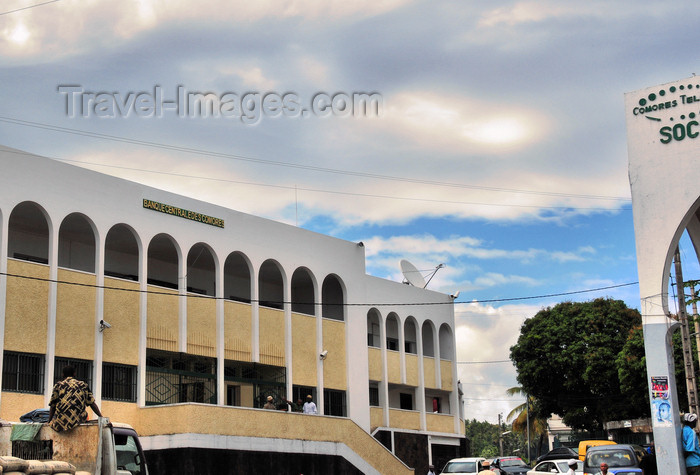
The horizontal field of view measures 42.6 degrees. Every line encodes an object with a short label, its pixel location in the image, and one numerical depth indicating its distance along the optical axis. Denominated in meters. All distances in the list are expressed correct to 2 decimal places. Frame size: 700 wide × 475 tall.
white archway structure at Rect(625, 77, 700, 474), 20.61
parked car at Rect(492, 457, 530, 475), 36.31
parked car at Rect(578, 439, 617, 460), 32.47
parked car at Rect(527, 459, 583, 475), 29.03
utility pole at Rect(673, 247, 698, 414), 31.36
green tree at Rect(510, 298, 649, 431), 50.56
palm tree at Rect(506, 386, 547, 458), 71.00
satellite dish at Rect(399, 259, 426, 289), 43.08
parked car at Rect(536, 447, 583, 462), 34.14
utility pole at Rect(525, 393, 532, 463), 62.03
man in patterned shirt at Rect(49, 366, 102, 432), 11.44
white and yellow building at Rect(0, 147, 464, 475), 26.19
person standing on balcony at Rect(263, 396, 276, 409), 30.12
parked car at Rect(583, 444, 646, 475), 24.22
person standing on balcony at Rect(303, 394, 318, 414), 32.25
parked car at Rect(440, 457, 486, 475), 29.34
